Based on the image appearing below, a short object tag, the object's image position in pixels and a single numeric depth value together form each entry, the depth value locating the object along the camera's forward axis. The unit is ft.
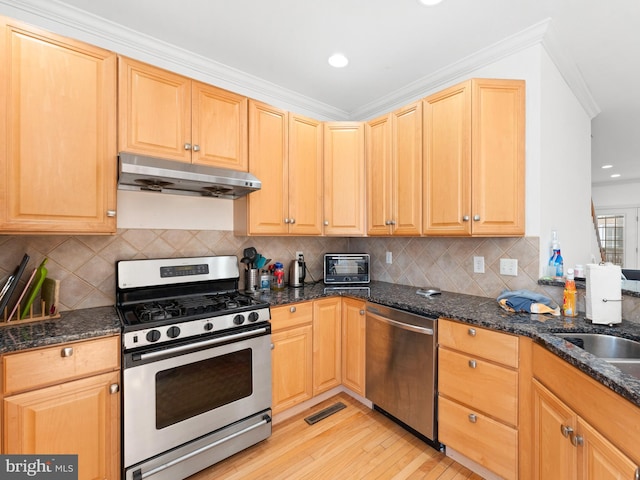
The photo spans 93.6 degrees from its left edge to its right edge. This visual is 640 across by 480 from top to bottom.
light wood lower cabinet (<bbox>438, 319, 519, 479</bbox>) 5.14
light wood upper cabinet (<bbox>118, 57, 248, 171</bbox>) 5.91
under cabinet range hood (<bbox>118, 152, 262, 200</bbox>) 5.53
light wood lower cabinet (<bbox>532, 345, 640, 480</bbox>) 3.08
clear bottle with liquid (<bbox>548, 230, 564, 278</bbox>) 6.49
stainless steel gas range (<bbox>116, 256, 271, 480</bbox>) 5.04
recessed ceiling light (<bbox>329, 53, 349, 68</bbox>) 7.38
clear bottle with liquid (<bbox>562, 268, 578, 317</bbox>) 5.52
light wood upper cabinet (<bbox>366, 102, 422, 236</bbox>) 7.66
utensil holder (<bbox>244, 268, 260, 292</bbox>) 8.21
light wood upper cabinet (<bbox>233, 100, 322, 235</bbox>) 7.66
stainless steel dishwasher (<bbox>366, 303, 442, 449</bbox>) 6.20
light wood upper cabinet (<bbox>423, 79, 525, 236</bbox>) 6.42
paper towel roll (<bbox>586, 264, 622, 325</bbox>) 4.97
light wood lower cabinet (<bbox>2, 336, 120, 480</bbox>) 4.17
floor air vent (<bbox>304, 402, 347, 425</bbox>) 7.42
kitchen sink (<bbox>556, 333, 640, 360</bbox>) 4.60
